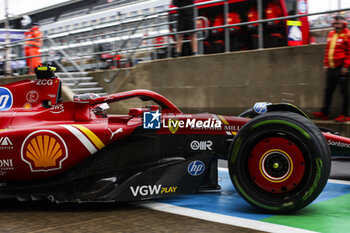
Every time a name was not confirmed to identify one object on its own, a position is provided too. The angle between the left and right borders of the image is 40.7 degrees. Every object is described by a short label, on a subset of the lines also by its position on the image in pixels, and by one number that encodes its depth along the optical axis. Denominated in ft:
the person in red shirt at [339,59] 24.86
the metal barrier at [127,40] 33.45
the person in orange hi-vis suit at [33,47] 48.19
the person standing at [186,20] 34.71
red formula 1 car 12.91
